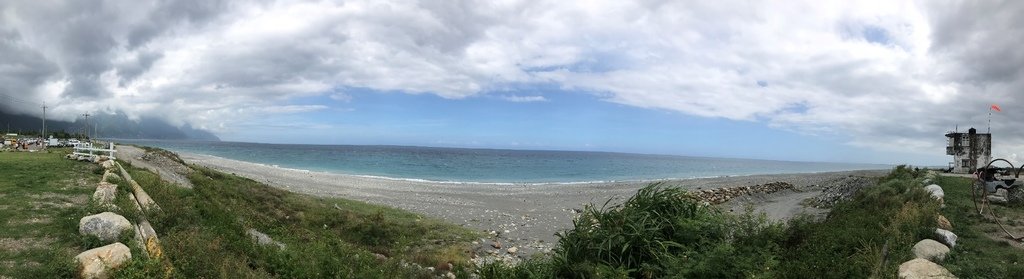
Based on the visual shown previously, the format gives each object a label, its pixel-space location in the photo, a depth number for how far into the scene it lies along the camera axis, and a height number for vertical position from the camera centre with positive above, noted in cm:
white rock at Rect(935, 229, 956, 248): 1216 -187
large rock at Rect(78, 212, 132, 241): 1057 -194
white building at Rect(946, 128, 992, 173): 4241 +106
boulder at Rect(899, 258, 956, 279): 959 -214
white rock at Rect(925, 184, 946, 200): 1921 -120
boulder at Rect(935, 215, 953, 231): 1392 -172
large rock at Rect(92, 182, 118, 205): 1286 -158
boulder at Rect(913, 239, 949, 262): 1126 -205
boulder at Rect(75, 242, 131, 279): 912 -234
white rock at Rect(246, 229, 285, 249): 1506 -311
